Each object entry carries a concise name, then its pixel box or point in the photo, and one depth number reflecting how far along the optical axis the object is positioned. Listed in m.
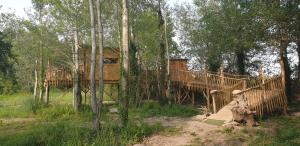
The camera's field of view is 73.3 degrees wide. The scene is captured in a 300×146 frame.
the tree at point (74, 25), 11.85
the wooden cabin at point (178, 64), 18.40
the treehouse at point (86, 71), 14.79
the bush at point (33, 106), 13.32
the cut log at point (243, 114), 8.99
